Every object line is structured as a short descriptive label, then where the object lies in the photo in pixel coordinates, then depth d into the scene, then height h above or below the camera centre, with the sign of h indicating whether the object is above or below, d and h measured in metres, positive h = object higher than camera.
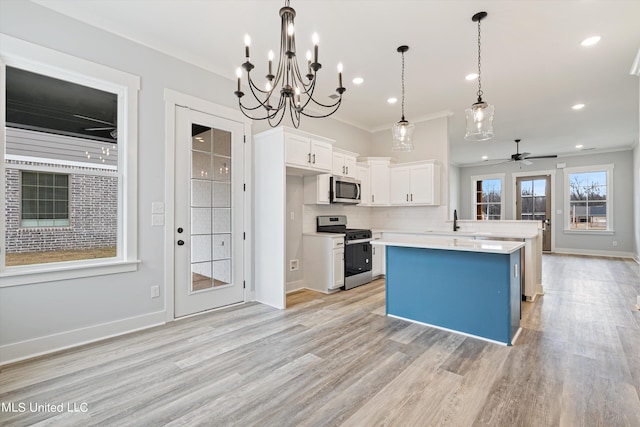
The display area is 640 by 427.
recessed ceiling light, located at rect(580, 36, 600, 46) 3.11 +1.77
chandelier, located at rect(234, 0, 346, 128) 1.97 +1.05
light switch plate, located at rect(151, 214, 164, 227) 3.21 -0.07
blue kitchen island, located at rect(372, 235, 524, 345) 2.74 -0.72
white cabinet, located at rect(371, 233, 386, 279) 5.41 -0.85
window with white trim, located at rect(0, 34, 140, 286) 2.50 +0.41
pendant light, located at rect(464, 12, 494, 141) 2.80 +0.88
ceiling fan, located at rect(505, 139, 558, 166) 7.13 +1.31
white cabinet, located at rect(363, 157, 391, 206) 5.77 +0.62
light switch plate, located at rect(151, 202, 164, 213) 3.21 +0.06
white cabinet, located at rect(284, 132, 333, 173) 3.95 +0.83
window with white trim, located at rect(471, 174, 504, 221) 10.19 +0.56
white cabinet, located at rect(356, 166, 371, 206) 5.59 +0.51
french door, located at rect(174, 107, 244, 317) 3.44 +0.01
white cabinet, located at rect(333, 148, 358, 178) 4.94 +0.83
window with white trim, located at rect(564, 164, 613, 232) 8.32 +0.40
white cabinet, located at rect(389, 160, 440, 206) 5.30 +0.53
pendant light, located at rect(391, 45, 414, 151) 3.25 +0.84
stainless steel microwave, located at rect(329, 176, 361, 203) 4.82 +0.38
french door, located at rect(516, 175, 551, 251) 9.19 +0.38
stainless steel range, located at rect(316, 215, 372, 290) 4.77 -0.59
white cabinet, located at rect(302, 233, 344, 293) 4.53 -0.74
